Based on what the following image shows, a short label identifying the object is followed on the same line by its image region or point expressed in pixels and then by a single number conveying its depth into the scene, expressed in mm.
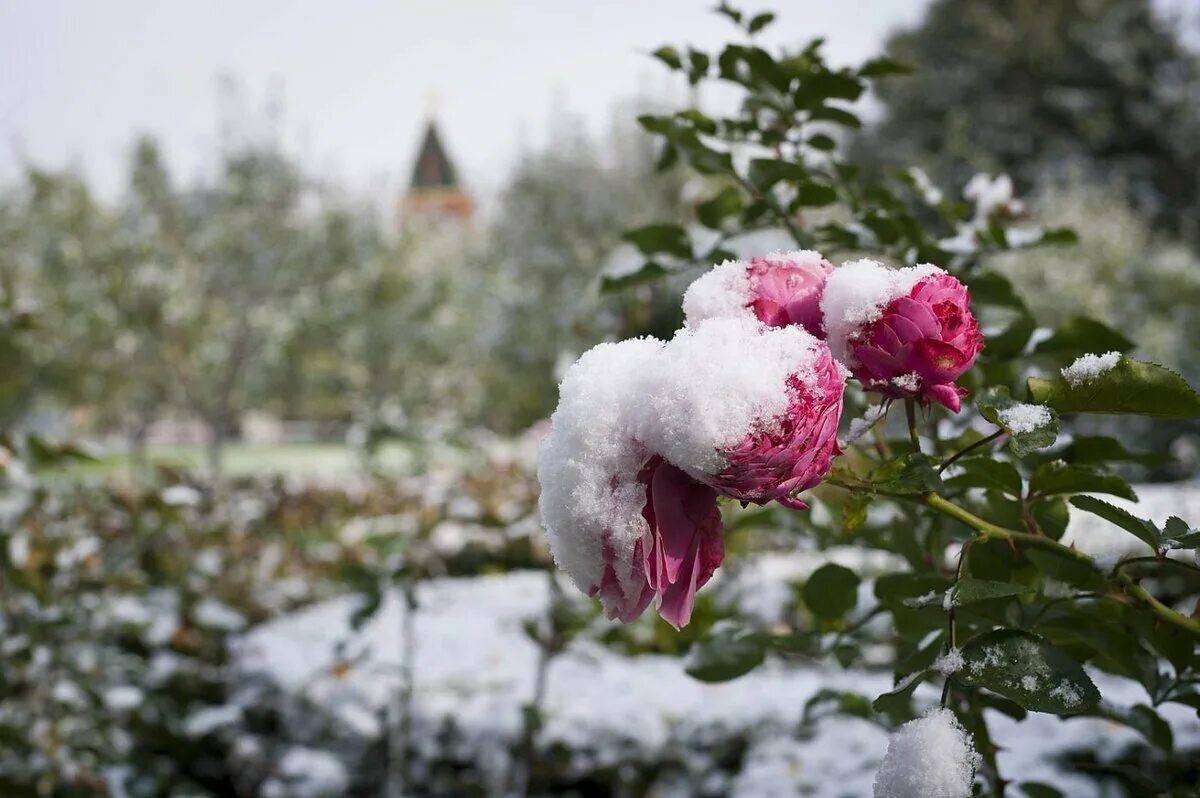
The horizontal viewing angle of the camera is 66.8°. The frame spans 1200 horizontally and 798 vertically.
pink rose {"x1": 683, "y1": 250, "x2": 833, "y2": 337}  508
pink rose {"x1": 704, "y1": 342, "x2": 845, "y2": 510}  420
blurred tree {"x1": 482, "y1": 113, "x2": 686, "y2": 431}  8852
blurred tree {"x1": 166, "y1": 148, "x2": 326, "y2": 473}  10031
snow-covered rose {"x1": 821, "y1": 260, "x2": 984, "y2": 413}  482
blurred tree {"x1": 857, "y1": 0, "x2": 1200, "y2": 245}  15117
